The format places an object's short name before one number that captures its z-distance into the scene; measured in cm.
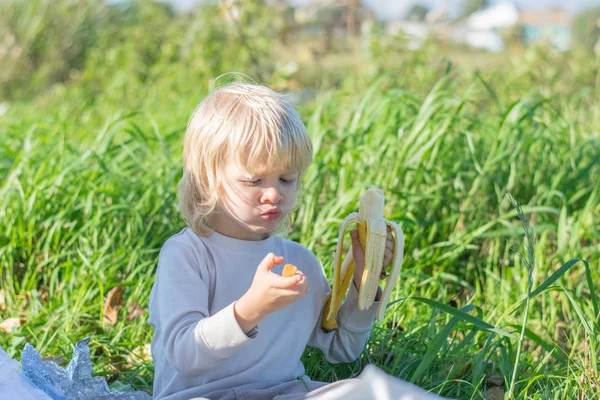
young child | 177
